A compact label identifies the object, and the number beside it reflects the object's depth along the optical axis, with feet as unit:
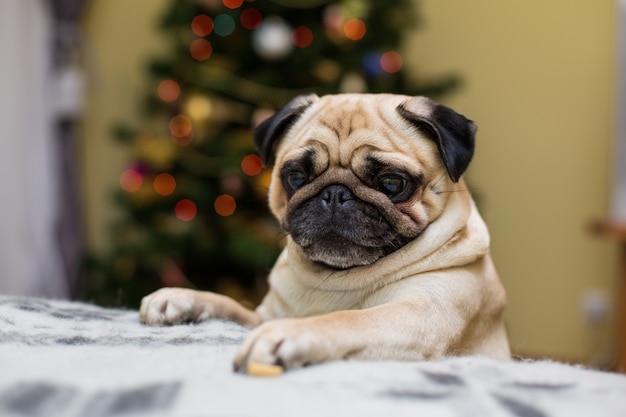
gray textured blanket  2.58
